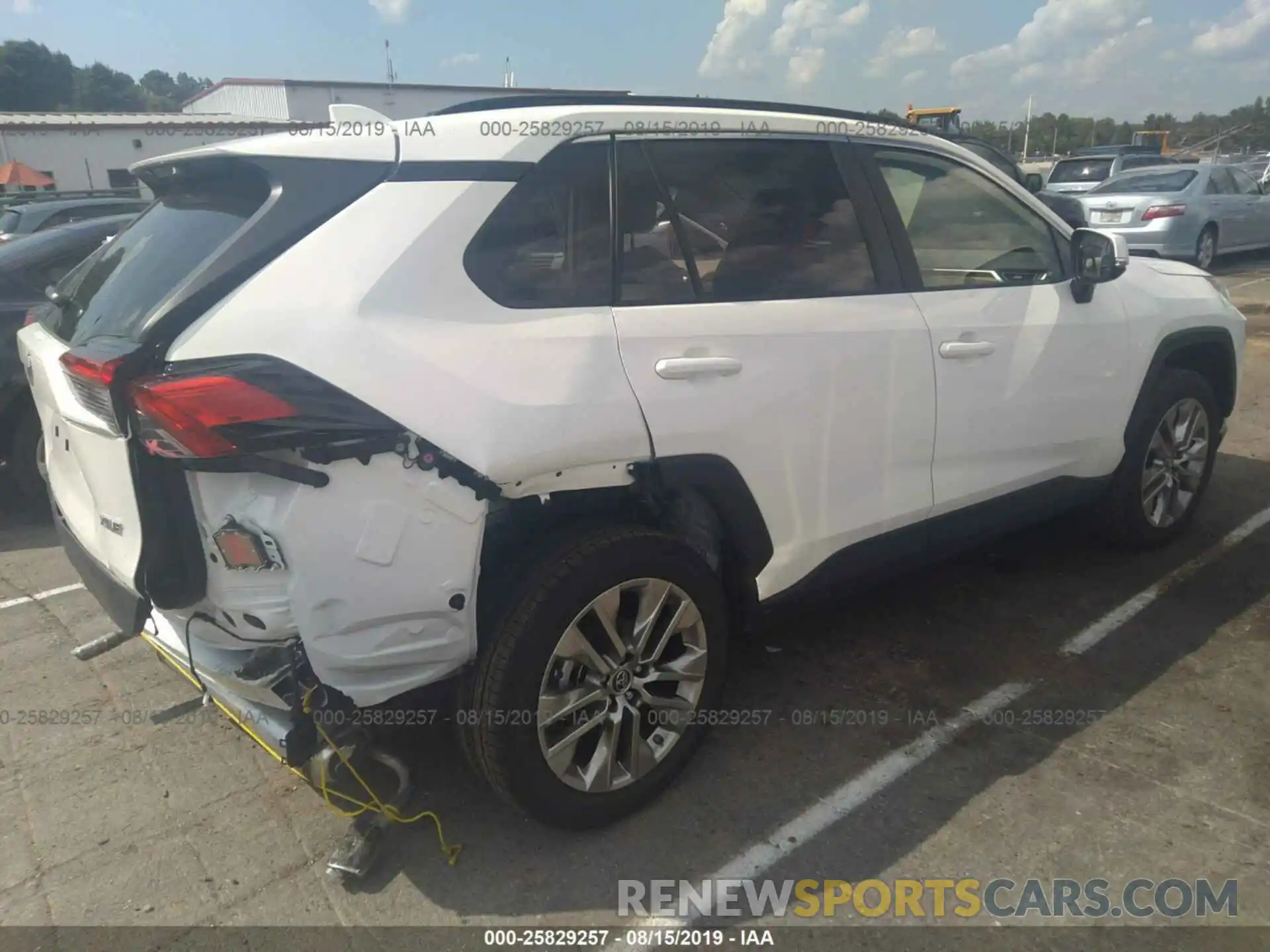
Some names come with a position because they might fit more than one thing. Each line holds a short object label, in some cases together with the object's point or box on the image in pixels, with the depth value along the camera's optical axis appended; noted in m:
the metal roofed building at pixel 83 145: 38.38
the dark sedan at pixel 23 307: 5.26
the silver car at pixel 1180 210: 13.15
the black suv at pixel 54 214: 12.02
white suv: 2.18
